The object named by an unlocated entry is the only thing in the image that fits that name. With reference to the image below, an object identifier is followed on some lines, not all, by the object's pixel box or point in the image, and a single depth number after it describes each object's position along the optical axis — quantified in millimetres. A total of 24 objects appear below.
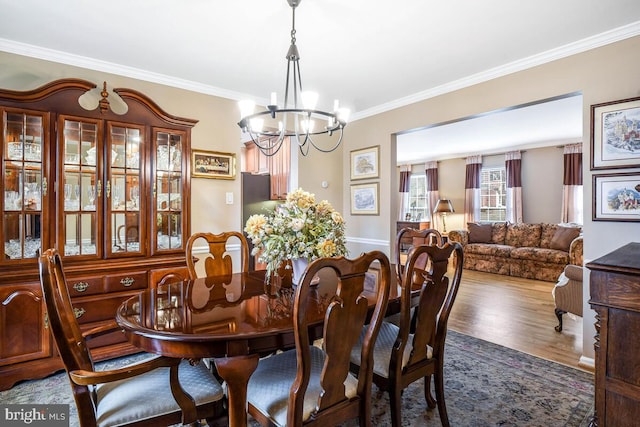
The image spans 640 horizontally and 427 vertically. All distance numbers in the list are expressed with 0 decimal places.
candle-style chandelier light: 1978
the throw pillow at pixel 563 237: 5507
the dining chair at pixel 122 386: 1192
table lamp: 7754
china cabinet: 2307
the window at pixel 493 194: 7406
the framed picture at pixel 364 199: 4266
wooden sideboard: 1300
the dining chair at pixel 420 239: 2520
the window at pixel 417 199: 8961
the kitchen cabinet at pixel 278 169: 4379
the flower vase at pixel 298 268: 1873
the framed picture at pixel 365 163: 4230
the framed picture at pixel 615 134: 2322
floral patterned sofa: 5492
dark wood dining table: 1244
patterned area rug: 1929
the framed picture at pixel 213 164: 3455
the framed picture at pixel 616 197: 2318
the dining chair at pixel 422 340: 1531
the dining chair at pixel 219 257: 2468
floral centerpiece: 1816
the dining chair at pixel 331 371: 1163
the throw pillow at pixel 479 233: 6613
